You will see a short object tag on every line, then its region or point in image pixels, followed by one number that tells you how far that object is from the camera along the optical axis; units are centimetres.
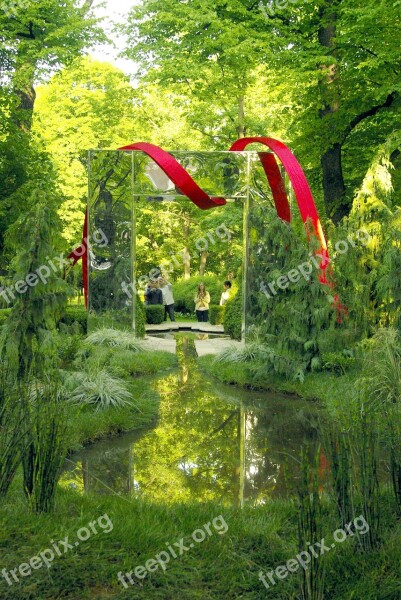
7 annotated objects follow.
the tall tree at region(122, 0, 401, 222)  1556
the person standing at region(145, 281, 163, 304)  2224
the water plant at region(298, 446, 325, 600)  385
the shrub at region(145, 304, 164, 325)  2141
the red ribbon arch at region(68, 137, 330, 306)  1303
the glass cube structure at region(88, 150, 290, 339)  1494
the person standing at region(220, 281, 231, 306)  2151
